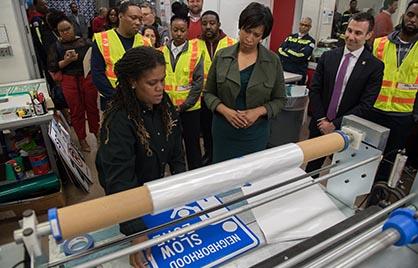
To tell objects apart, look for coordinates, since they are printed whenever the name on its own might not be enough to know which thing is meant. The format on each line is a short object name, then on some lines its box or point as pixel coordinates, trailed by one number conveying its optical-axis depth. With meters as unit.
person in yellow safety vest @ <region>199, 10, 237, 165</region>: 2.62
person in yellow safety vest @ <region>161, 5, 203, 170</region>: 2.41
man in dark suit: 1.92
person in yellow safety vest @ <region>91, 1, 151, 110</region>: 2.31
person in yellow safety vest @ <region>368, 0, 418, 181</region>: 2.16
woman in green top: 1.64
